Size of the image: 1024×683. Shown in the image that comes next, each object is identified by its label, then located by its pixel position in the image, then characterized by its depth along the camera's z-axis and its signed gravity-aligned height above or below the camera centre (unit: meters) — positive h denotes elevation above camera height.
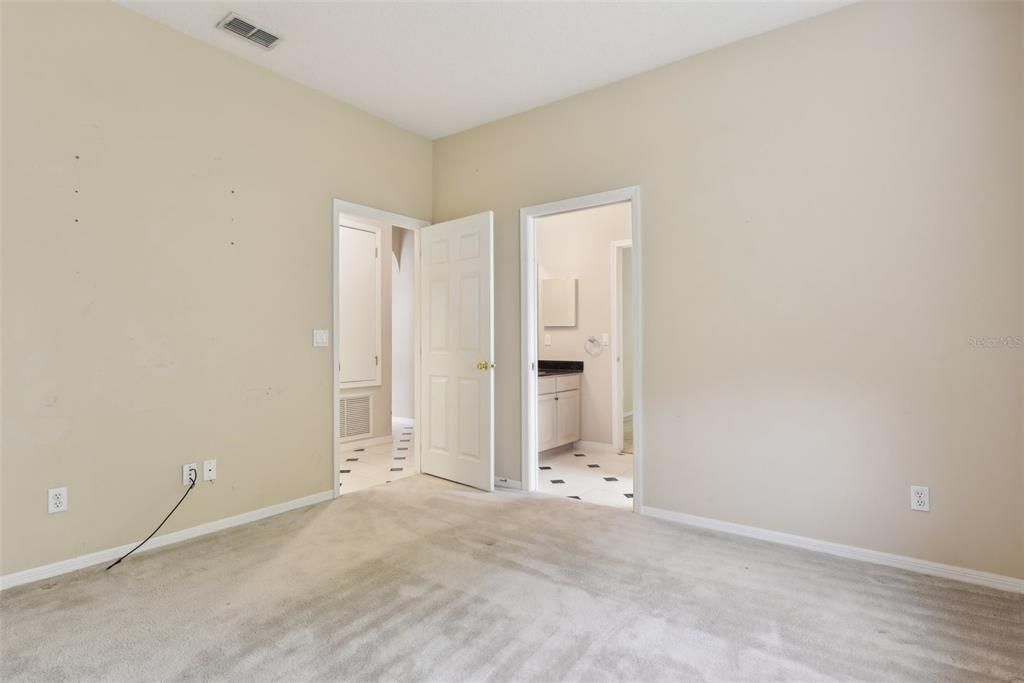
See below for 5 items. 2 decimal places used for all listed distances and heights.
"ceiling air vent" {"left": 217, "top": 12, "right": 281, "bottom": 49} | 2.81 +1.80
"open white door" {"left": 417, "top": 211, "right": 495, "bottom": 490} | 3.91 -0.01
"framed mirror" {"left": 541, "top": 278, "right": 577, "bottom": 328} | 5.73 +0.52
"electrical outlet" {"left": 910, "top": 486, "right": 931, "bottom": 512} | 2.50 -0.75
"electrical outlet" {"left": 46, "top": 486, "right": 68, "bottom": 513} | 2.49 -0.71
